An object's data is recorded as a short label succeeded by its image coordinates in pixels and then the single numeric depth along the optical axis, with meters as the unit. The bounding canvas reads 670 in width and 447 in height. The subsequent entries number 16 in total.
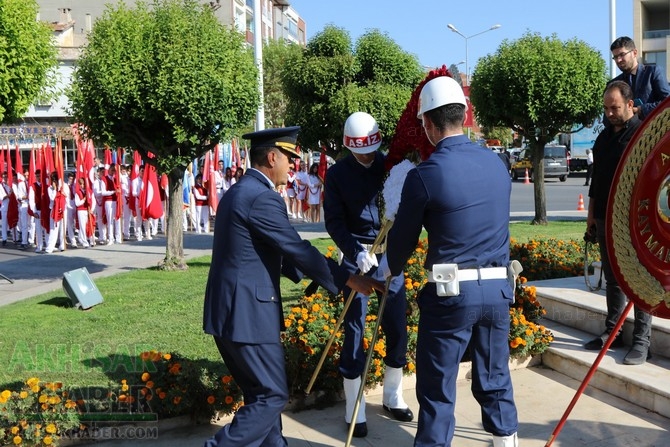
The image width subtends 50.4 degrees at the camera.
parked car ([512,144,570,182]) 37.00
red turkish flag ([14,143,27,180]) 18.09
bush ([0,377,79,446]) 4.33
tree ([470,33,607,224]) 15.27
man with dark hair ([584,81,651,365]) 5.02
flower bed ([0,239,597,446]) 4.45
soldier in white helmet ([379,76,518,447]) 3.48
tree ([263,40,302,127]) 44.37
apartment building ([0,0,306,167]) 45.18
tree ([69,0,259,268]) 10.28
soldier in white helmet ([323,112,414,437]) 4.71
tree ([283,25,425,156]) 16.30
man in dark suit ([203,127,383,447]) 3.66
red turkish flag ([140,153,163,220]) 16.61
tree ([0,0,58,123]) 9.57
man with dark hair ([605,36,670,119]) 5.46
